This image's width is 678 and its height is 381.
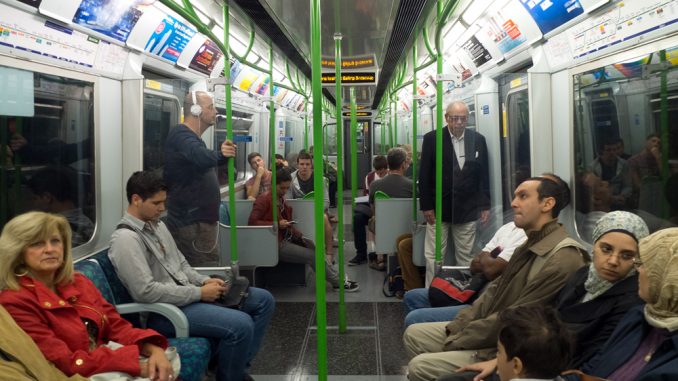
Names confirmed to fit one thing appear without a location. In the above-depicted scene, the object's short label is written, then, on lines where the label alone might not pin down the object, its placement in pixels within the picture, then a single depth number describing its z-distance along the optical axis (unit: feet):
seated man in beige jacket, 8.07
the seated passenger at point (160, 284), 9.41
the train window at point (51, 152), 9.81
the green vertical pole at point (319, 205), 7.38
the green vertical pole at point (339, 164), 13.39
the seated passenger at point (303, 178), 22.09
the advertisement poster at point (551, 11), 12.59
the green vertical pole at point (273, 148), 15.65
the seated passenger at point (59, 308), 6.87
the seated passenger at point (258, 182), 19.21
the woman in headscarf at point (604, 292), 7.05
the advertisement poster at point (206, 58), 19.02
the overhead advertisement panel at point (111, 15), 11.84
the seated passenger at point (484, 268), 10.27
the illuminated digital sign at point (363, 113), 53.12
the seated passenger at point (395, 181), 19.79
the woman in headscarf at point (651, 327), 5.61
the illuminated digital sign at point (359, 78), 23.16
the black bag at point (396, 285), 17.70
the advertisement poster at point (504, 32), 15.87
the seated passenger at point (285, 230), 16.79
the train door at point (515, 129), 13.39
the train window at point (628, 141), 9.60
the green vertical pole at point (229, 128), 11.85
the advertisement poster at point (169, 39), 15.24
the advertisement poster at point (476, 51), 19.20
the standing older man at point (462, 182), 12.68
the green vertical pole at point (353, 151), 17.83
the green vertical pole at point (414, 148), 16.56
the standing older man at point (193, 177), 12.08
